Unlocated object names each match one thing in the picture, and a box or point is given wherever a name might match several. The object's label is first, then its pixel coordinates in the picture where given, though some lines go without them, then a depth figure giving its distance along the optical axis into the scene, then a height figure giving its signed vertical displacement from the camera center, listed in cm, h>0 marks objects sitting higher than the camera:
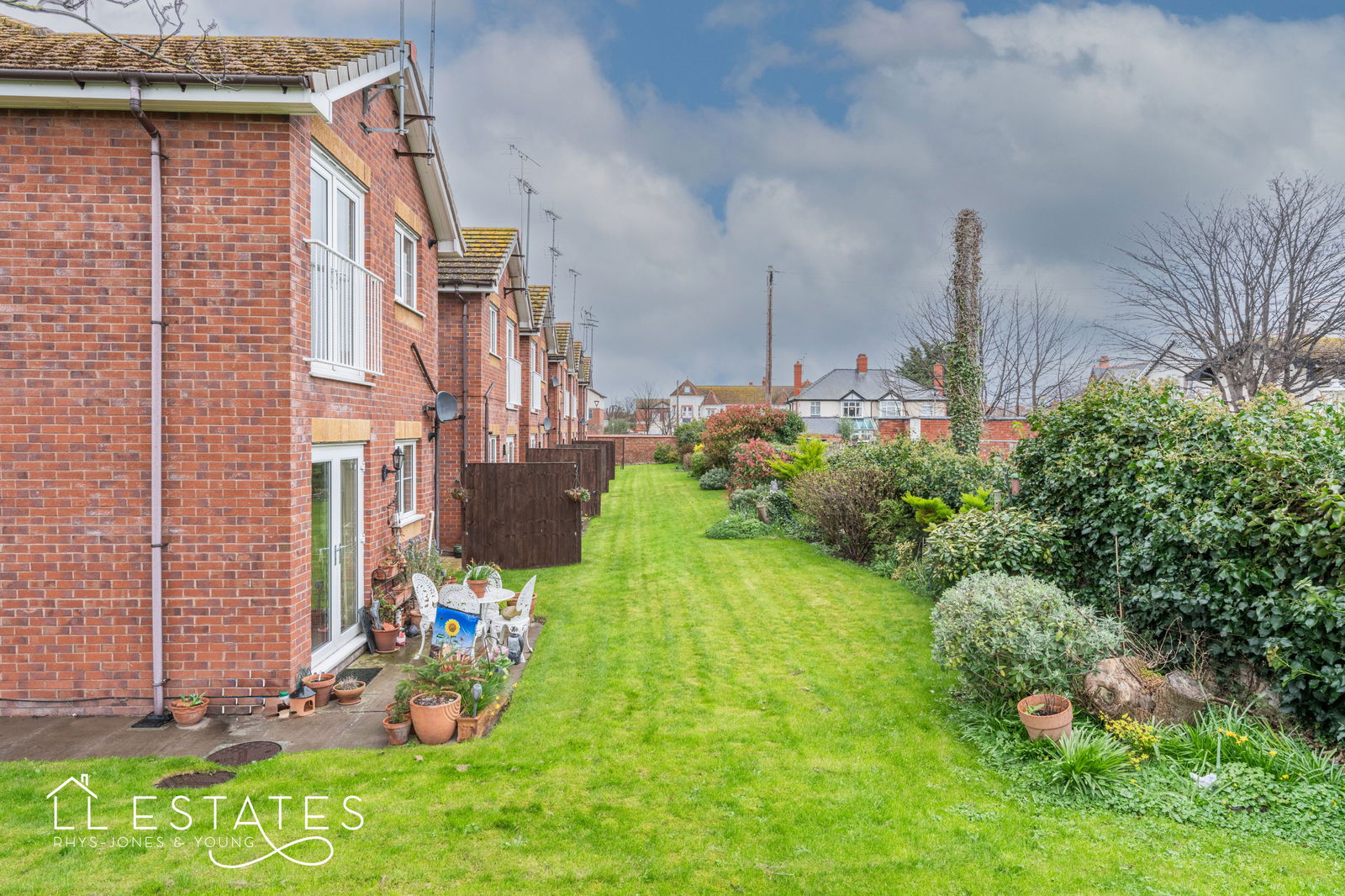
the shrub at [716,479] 3219 -140
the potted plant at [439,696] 635 -223
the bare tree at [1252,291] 1650 +385
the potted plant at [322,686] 707 -234
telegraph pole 4569 +894
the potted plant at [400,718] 632 -240
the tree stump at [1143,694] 630 -215
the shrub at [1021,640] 656 -179
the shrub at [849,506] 1562 -127
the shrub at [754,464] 2498 -57
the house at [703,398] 11019 +763
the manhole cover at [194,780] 542 -252
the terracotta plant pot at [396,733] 631 -249
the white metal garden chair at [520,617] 886 -214
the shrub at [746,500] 2248 -164
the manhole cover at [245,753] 587 -252
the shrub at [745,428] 3216 +88
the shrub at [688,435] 4688 +83
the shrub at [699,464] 3497 -80
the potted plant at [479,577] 1017 -186
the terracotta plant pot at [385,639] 895 -238
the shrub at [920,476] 1316 -52
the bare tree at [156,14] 422 +274
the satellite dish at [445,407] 1188 +66
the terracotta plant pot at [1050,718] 606 -225
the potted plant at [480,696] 652 -234
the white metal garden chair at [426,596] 887 -183
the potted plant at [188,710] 650 -236
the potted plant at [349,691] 721 -244
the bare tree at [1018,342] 2770 +420
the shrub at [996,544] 925 -128
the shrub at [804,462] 2159 -43
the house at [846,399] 6825 +462
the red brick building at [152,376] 657 +64
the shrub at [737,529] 1961 -221
